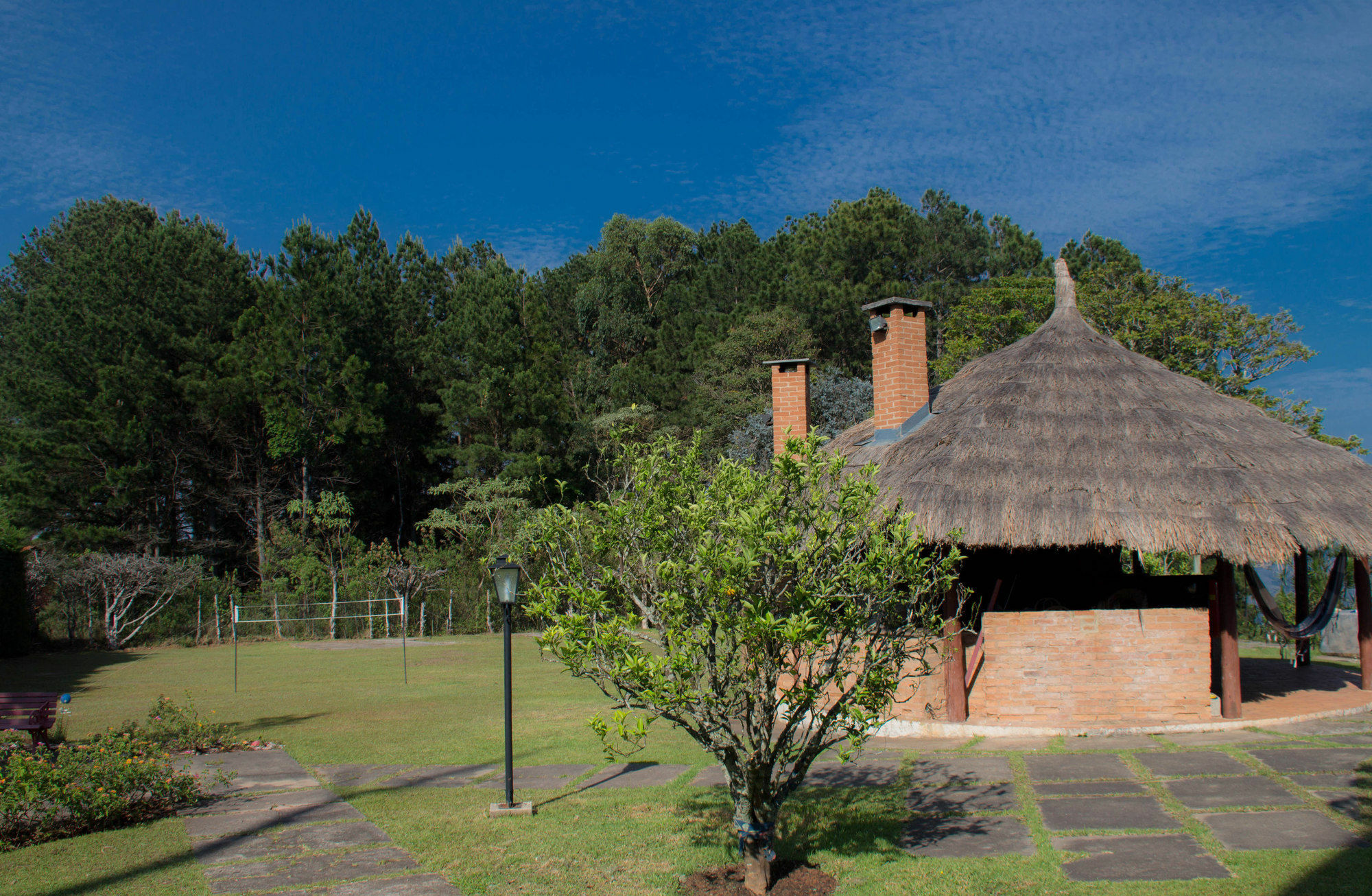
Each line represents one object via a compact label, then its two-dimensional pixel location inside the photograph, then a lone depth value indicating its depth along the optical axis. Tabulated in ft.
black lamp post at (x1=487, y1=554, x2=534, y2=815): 20.52
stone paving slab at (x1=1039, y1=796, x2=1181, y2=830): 18.38
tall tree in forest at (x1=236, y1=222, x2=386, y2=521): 92.43
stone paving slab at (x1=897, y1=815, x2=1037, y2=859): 17.01
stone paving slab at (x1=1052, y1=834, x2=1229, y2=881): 15.40
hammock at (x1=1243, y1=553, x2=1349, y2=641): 34.12
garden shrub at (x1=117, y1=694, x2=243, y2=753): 27.99
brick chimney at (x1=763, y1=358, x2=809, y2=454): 38.65
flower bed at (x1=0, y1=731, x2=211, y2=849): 18.51
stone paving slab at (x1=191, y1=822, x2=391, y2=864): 17.63
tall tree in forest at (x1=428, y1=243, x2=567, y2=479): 97.86
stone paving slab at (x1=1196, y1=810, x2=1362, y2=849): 16.72
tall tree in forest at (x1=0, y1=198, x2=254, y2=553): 84.53
